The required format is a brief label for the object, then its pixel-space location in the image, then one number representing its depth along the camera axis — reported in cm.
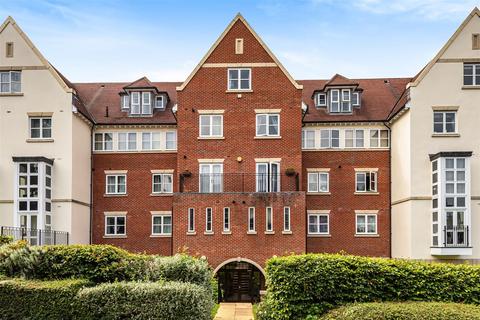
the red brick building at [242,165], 3256
